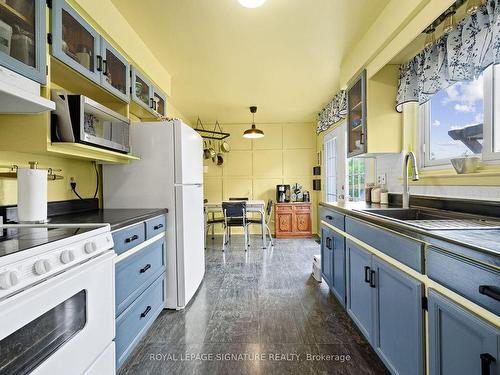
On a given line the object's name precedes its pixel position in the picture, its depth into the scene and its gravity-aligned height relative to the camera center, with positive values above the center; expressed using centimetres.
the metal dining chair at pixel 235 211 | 430 -36
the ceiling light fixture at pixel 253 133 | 434 +88
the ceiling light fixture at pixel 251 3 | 172 +118
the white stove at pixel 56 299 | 75 -36
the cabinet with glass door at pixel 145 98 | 225 +85
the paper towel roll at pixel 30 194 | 136 -2
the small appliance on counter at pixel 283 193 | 545 -11
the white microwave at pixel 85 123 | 142 +40
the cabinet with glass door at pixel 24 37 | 110 +67
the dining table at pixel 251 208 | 441 -33
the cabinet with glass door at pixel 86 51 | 136 +83
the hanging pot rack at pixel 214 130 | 564 +127
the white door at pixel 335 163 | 397 +39
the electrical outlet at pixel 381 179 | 257 +7
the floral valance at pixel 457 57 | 131 +74
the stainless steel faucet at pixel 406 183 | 197 +2
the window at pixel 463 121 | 149 +42
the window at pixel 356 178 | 344 +11
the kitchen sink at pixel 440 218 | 118 -18
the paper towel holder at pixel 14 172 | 143 +11
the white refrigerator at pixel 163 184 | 221 +4
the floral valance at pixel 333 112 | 356 +113
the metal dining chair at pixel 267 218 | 454 -54
